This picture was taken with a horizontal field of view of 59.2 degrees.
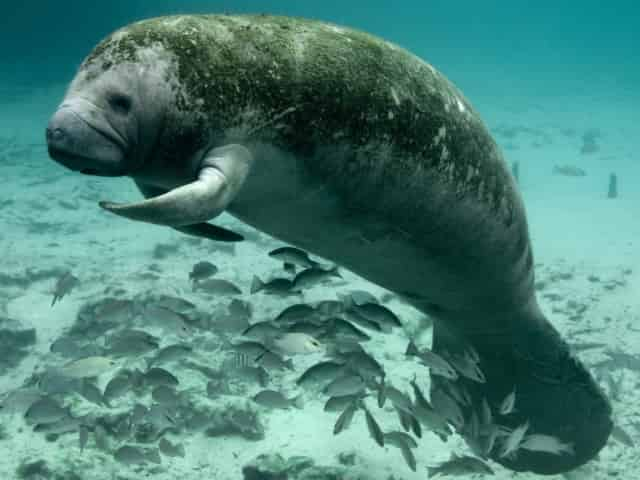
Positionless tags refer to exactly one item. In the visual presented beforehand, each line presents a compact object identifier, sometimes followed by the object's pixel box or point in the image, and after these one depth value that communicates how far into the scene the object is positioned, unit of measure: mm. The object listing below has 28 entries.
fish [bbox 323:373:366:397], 4766
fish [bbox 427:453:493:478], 4641
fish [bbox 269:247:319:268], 4973
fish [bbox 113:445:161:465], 5043
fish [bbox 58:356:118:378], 5152
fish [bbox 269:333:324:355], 4688
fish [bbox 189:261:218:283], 5871
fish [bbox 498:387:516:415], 4800
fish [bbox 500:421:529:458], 4605
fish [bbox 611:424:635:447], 5727
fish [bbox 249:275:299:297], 5105
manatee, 2168
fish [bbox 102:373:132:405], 5406
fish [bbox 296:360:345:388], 4867
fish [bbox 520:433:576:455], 4785
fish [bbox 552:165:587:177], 25609
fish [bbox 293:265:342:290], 4984
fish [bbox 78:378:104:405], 5488
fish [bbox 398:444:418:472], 4945
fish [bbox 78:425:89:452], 5258
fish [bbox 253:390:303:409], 5332
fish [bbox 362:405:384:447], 4613
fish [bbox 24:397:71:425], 4934
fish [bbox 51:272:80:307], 7074
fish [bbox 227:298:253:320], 6117
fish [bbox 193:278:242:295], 5934
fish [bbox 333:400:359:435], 5051
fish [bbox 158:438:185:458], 5512
